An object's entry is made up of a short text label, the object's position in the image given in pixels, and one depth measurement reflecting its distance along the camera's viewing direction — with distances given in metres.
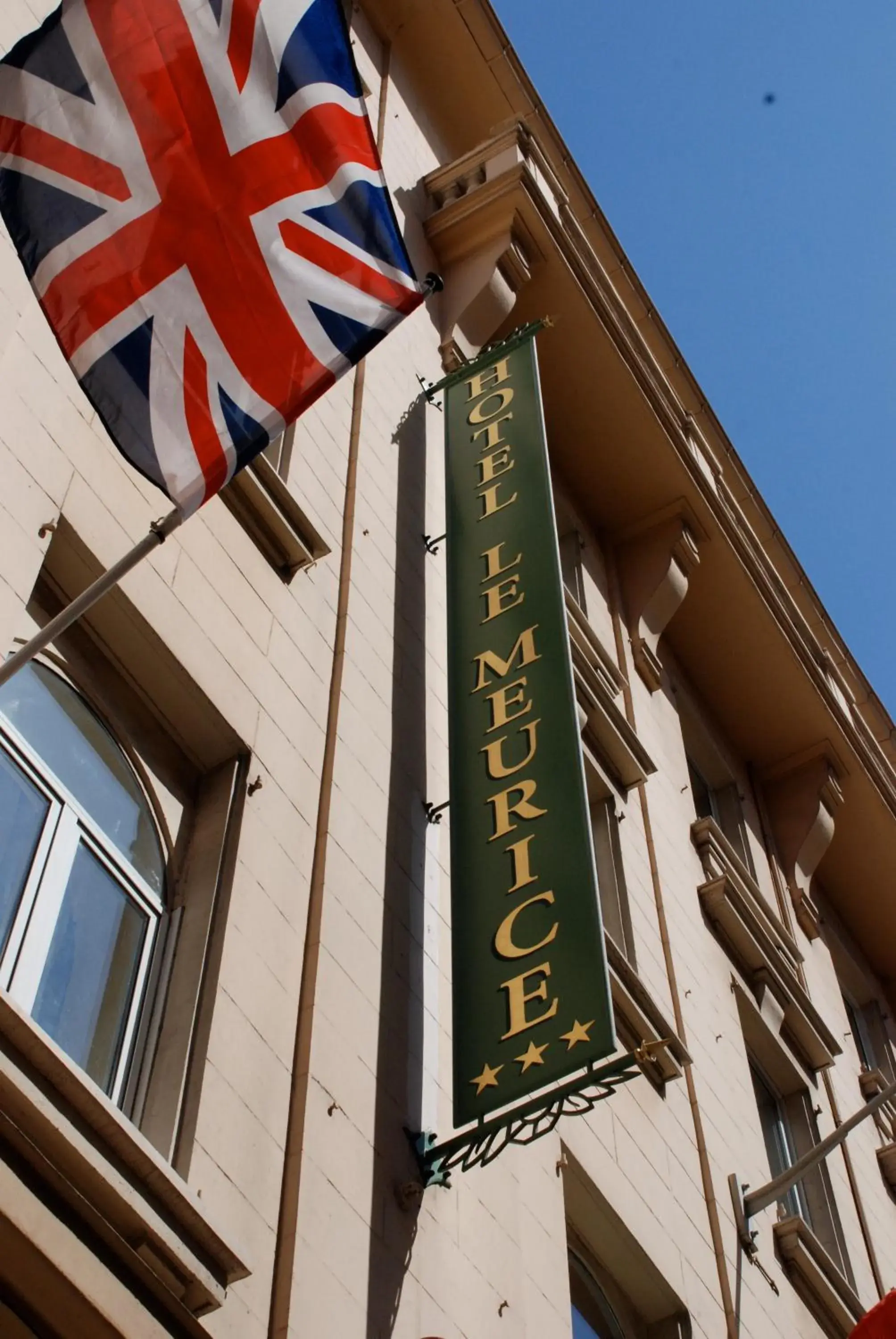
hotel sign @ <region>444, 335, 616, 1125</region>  8.05
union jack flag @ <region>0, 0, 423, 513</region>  6.43
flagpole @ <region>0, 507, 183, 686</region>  5.84
